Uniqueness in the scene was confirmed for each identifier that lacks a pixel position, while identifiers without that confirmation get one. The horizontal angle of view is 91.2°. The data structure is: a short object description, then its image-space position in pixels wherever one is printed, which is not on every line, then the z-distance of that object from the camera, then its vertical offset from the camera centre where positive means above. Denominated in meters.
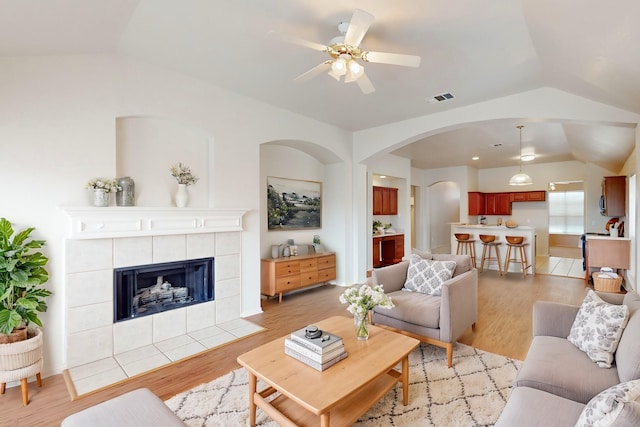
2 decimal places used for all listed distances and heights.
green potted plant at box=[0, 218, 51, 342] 2.38 -0.51
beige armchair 2.87 -0.94
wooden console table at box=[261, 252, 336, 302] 4.82 -0.97
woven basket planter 2.35 -1.07
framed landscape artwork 5.27 +0.16
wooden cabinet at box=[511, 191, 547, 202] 9.51 +0.47
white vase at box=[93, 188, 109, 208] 2.96 +0.16
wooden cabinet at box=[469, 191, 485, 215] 9.73 +0.30
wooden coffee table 1.72 -0.98
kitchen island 6.87 -0.61
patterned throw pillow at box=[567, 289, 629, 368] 1.91 -0.76
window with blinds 10.48 -0.02
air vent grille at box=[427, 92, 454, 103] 4.07 +1.52
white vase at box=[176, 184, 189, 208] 3.66 +0.20
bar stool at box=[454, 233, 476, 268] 7.54 -0.83
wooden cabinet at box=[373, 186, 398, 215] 7.92 +0.30
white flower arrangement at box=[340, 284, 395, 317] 2.37 -0.67
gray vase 3.21 +0.21
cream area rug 2.12 -1.40
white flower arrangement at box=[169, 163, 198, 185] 3.65 +0.46
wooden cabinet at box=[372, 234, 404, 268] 8.07 -1.00
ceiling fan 2.32 +1.29
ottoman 1.51 -1.01
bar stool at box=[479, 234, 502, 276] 7.13 -0.84
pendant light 6.92 +0.71
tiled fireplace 2.90 -0.51
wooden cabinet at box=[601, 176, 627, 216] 5.97 +0.31
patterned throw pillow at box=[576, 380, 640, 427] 1.03 -0.66
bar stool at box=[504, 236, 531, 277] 6.66 -0.81
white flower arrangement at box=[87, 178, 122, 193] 2.97 +0.28
